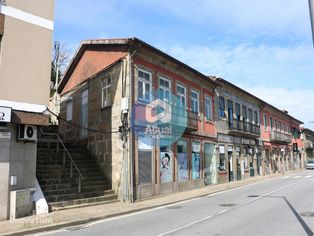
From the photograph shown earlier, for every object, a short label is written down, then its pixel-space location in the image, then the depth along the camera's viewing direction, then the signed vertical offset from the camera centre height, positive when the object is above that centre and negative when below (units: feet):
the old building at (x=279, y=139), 91.00 +3.85
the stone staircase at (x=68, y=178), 32.94 -3.86
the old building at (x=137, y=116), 39.76 +6.21
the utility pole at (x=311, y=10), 14.12 +7.57
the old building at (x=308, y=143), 140.97 +3.26
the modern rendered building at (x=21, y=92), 26.96 +6.72
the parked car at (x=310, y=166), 119.57 -8.20
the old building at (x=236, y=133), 63.72 +4.53
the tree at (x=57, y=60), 98.24 +37.35
